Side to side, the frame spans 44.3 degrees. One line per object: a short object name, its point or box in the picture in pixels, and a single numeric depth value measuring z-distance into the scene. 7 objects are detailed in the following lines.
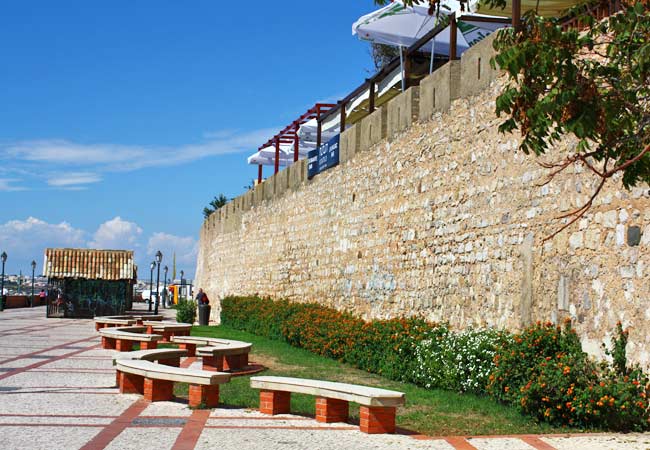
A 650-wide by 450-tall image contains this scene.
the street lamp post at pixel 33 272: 46.88
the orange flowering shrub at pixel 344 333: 10.48
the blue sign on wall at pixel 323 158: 16.41
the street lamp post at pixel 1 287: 37.25
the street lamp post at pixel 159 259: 35.66
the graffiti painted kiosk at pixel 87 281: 28.73
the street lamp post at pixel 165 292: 53.47
